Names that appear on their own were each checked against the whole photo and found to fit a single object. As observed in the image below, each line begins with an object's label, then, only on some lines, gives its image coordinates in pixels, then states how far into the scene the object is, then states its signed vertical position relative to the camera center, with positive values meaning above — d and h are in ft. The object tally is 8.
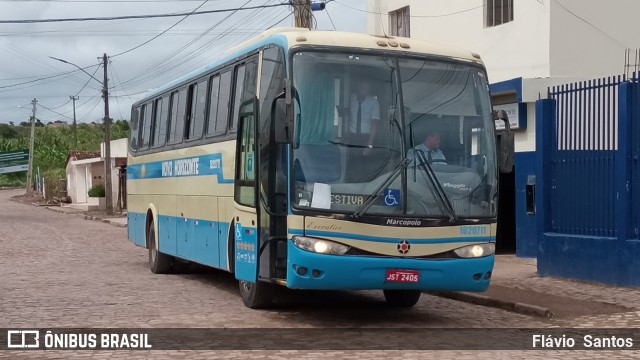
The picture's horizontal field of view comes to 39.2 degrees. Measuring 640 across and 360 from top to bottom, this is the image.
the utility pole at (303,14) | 69.26 +12.62
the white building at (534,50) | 56.85 +8.14
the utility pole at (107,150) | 147.74 +4.73
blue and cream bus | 31.55 +0.31
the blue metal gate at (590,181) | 43.34 -0.35
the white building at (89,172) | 179.83 +1.55
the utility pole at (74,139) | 300.77 +13.63
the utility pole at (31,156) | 258.98 +6.73
